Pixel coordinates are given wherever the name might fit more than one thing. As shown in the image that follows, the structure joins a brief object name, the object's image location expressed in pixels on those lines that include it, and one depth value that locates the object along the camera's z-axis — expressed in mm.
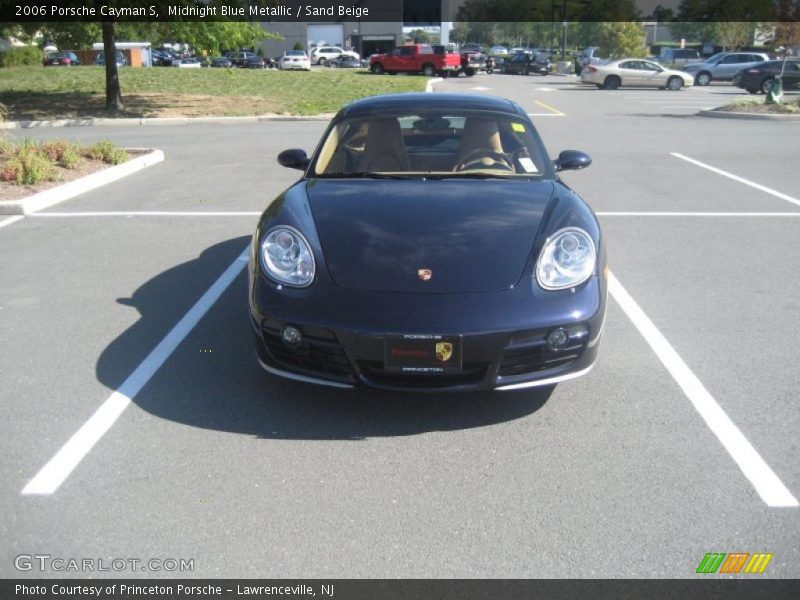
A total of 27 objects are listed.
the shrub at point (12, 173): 9570
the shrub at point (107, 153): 11507
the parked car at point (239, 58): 53862
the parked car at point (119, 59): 53188
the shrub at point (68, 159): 10727
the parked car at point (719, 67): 37906
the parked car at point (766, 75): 29312
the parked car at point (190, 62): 54950
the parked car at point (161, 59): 57938
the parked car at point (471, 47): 66438
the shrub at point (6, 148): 10786
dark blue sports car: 3590
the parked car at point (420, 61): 43625
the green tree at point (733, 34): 59844
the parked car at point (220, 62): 52075
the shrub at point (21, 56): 42219
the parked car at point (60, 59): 52875
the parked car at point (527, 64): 48312
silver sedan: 34125
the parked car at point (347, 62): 57250
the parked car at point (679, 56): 50375
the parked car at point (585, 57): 46500
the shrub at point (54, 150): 10858
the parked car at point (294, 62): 49469
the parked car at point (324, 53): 63938
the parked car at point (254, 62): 53688
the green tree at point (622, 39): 53422
